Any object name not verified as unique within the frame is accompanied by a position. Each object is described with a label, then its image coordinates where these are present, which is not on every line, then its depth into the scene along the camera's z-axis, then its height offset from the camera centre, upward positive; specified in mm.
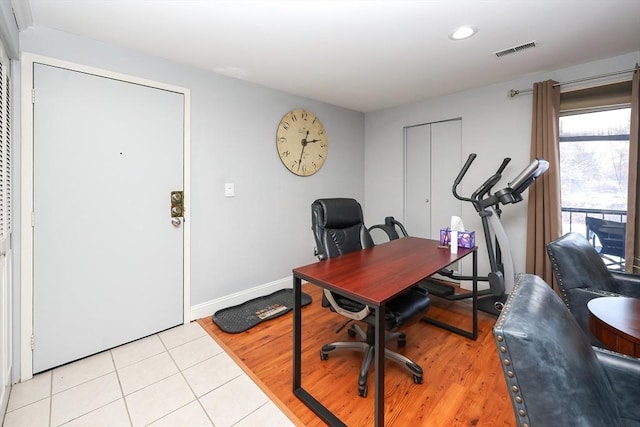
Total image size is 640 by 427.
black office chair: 1688 -554
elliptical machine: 2465 -302
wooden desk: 1293 -357
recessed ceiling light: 1898 +1213
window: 2484 +366
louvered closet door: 1448 -130
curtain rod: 2326 +1161
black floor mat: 2492 -949
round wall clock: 3174 +805
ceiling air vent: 2127 +1252
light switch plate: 2738 +207
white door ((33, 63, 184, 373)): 1868 -23
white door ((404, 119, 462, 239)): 3387 +469
